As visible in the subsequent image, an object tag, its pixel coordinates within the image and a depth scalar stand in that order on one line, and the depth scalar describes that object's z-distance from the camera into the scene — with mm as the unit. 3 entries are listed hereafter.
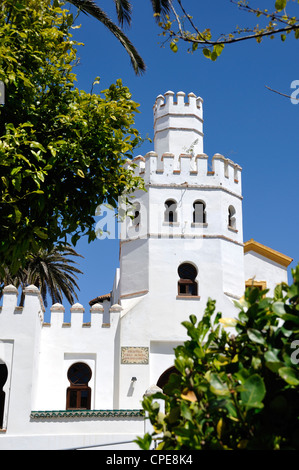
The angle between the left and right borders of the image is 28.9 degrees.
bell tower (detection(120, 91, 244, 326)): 20016
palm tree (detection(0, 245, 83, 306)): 27875
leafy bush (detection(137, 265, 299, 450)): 3545
